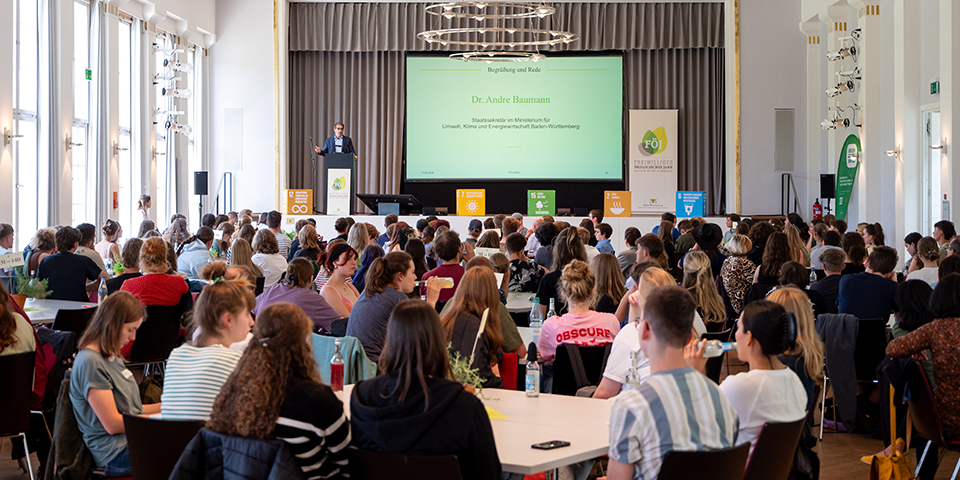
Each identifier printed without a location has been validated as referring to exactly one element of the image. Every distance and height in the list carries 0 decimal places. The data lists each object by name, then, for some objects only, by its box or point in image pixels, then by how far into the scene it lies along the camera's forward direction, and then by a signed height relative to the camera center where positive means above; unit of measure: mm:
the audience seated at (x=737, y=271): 7098 -344
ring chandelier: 10555 +2831
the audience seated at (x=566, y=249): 6703 -147
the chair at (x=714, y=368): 4613 -754
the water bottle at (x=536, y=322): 4828 -533
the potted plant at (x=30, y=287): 6188 -404
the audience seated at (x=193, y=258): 7561 -235
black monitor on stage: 14391 +515
